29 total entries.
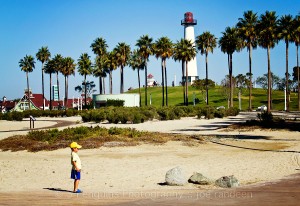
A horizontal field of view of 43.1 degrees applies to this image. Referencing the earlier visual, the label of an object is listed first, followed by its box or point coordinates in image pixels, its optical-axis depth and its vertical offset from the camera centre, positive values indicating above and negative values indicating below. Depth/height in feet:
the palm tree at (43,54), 337.31 +44.64
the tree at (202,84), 399.79 +20.08
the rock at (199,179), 41.93 -8.58
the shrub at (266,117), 127.16 -5.44
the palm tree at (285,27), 218.59 +43.05
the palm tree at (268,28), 194.70 +38.15
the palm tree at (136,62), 332.60 +36.39
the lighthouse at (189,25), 468.75 +96.68
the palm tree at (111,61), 305.73 +34.17
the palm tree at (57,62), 331.59 +36.97
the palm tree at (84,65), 316.74 +32.13
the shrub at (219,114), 193.55 -6.01
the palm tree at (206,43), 273.33 +43.13
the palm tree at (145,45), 276.82 +42.63
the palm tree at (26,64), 355.36 +37.93
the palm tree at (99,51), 322.14 +45.05
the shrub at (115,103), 274.36 +0.34
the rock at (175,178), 41.86 -8.33
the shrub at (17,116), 233.47 -7.14
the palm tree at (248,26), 226.99 +45.70
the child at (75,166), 37.88 -6.23
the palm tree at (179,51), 265.19 +36.45
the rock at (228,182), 40.29 -8.54
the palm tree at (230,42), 240.32 +38.13
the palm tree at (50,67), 336.29 +33.00
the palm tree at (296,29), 218.79 +41.54
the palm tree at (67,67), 322.75 +31.44
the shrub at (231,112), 206.08 -5.35
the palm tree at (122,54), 302.25 +39.35
